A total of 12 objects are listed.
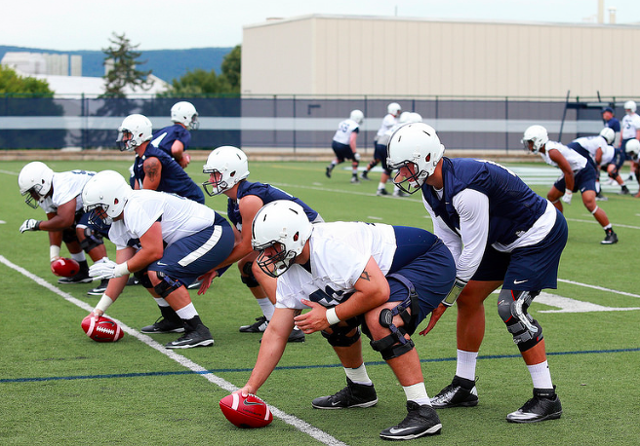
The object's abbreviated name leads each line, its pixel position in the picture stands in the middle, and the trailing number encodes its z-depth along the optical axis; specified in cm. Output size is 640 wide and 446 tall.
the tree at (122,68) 16800
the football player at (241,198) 1349
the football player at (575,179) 2427
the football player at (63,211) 1745
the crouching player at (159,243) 1353
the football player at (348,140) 4569
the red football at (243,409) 955
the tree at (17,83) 12975
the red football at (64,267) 1870
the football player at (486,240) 986
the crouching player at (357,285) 923
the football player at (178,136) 2122
